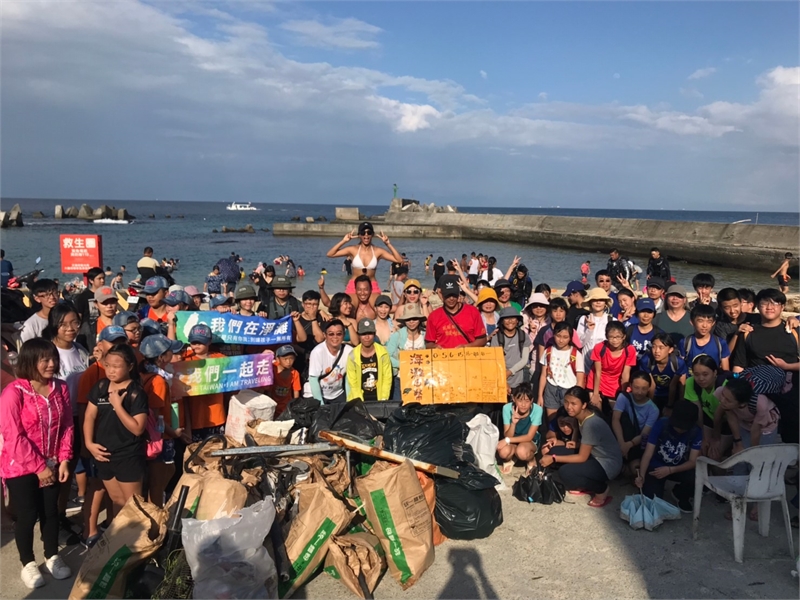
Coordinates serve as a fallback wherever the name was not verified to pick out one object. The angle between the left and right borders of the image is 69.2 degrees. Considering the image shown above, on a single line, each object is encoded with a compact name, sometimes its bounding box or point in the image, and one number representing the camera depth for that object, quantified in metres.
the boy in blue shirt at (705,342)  5.64
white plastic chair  4.18
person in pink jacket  3.83
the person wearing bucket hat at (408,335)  5.98
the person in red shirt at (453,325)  5.98
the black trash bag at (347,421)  4.88
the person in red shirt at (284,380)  5.74
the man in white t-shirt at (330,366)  5.55
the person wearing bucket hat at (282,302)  6.52
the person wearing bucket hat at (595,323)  6.60
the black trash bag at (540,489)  5.13
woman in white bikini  7.43
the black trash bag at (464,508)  4.44
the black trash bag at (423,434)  4.58
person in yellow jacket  5.51
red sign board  11.48
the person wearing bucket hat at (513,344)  6.11
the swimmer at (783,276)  14.29
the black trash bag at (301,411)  5.04
